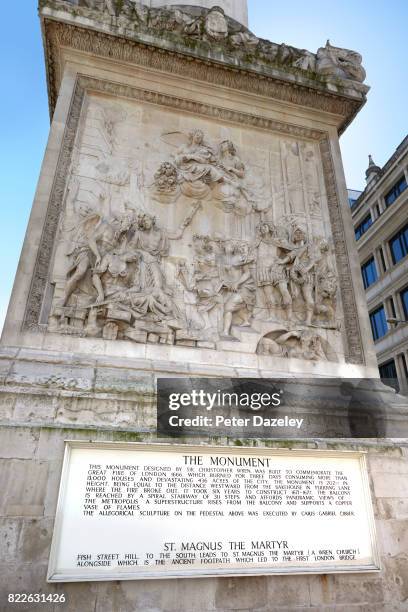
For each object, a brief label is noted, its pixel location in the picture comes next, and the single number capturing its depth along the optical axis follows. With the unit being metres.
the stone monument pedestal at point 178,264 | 6.65
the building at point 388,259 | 30.75
